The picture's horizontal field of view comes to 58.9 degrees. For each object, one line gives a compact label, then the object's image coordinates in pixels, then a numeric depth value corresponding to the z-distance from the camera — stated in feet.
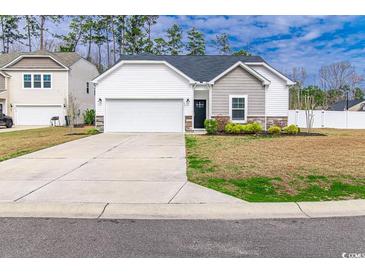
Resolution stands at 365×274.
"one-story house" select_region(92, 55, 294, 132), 68.74
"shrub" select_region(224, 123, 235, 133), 62.54
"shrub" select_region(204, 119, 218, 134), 62.95
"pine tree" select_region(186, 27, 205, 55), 140.97
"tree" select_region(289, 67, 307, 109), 152.97
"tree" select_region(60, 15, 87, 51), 142.00
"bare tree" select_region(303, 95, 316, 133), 74.50
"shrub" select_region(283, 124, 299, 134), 62.03
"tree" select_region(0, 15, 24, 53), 142.00
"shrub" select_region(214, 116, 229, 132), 65.41
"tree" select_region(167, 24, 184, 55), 139.33
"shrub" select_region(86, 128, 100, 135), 65.92
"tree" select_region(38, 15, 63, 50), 138.16
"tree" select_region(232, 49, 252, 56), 129.76
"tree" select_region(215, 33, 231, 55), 149.48
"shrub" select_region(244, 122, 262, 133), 62.39
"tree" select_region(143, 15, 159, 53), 135.19
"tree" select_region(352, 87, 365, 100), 186.07
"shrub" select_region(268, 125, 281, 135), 61.16
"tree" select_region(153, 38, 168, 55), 137.69
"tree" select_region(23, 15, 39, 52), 142.62
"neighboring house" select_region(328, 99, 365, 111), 147.33
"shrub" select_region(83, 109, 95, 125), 101.24
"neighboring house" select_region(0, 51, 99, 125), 96.07
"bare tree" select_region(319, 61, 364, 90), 174.29
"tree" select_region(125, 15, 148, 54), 137.18
